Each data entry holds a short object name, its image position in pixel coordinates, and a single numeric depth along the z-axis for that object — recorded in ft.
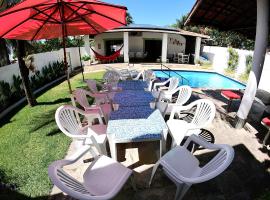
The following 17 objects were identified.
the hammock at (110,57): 47.57
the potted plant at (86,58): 63.46
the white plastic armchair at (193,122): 11.80
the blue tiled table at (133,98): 14.69
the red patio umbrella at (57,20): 10.06
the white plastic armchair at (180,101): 16.03
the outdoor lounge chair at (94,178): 6.33
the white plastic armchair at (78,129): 11.15
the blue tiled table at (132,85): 19.50
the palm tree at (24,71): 21.16
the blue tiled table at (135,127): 10.32
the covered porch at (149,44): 64.23
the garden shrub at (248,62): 40.94
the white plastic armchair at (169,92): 18.70
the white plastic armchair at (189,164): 7.14
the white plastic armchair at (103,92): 18.47
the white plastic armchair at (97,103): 14.43
